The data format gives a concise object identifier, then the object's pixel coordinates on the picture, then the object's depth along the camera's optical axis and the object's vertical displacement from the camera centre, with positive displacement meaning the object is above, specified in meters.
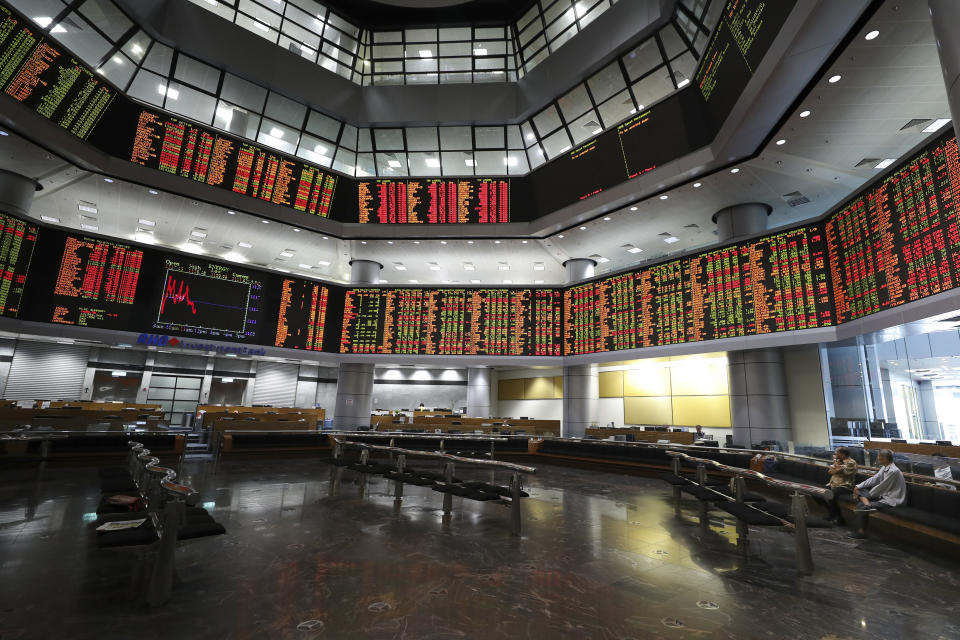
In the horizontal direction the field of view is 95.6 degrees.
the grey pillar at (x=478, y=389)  18.69 +0.50
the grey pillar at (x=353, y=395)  15.62 +0.04
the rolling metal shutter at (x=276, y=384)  19.23 +0.39
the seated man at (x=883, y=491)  5.12 -0.86
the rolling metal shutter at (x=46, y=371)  14.36 +0.44
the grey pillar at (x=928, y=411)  10.92 +0.20
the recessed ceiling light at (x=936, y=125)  8.32 +5.61
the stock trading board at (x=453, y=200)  14.57 +6.59
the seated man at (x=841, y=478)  5.93 -0.86
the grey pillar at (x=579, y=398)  14.78 +0.24
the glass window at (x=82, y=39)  10.51 +8.56
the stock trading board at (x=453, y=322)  15.11 +2.75
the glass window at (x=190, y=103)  13.19 +8.73
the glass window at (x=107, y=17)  10.84 +9.41
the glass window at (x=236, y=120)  13.90 +8.69
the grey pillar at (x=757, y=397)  10.61 +0.38
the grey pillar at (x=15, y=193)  11.15 +4.88
